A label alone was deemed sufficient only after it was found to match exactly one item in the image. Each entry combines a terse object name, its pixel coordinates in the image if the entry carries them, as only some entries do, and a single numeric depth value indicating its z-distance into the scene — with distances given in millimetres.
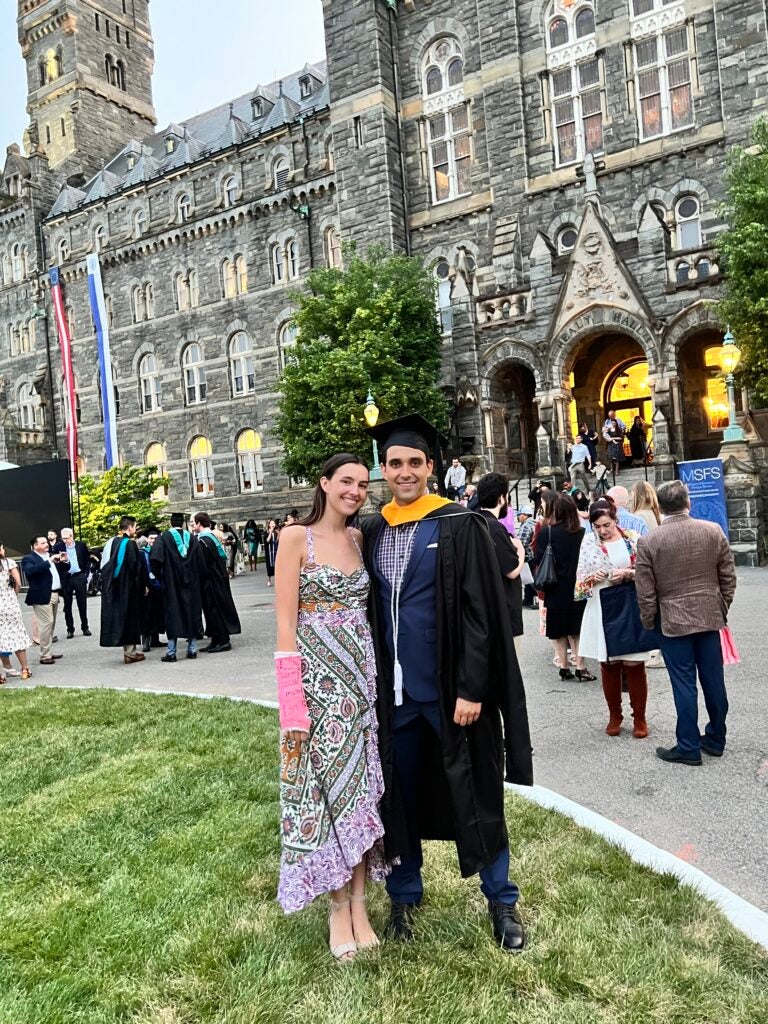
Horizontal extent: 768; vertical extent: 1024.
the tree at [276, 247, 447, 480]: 22109
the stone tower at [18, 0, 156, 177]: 41031
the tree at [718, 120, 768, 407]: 15844
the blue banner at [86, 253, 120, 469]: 26984
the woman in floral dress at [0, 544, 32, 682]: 10188
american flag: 25527
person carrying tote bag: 5559
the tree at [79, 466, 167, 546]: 29219
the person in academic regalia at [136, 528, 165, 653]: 11430
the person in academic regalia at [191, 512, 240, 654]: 11102
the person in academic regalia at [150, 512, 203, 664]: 10852
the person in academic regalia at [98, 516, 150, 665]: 10914
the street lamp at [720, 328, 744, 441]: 16422
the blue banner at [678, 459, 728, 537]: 14992
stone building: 20609
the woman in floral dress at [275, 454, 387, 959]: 2910
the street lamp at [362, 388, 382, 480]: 20156
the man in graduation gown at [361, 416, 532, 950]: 2928
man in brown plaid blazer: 5055
